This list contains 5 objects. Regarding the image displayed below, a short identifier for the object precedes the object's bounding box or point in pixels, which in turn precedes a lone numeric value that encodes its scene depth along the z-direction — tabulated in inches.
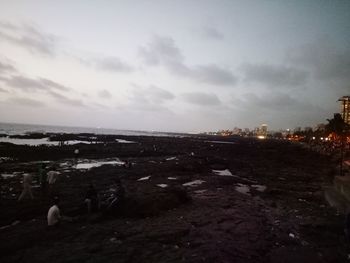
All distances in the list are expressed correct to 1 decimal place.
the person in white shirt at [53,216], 532.1
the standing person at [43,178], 797.7
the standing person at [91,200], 621.6
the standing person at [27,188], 692.1
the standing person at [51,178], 853.8
